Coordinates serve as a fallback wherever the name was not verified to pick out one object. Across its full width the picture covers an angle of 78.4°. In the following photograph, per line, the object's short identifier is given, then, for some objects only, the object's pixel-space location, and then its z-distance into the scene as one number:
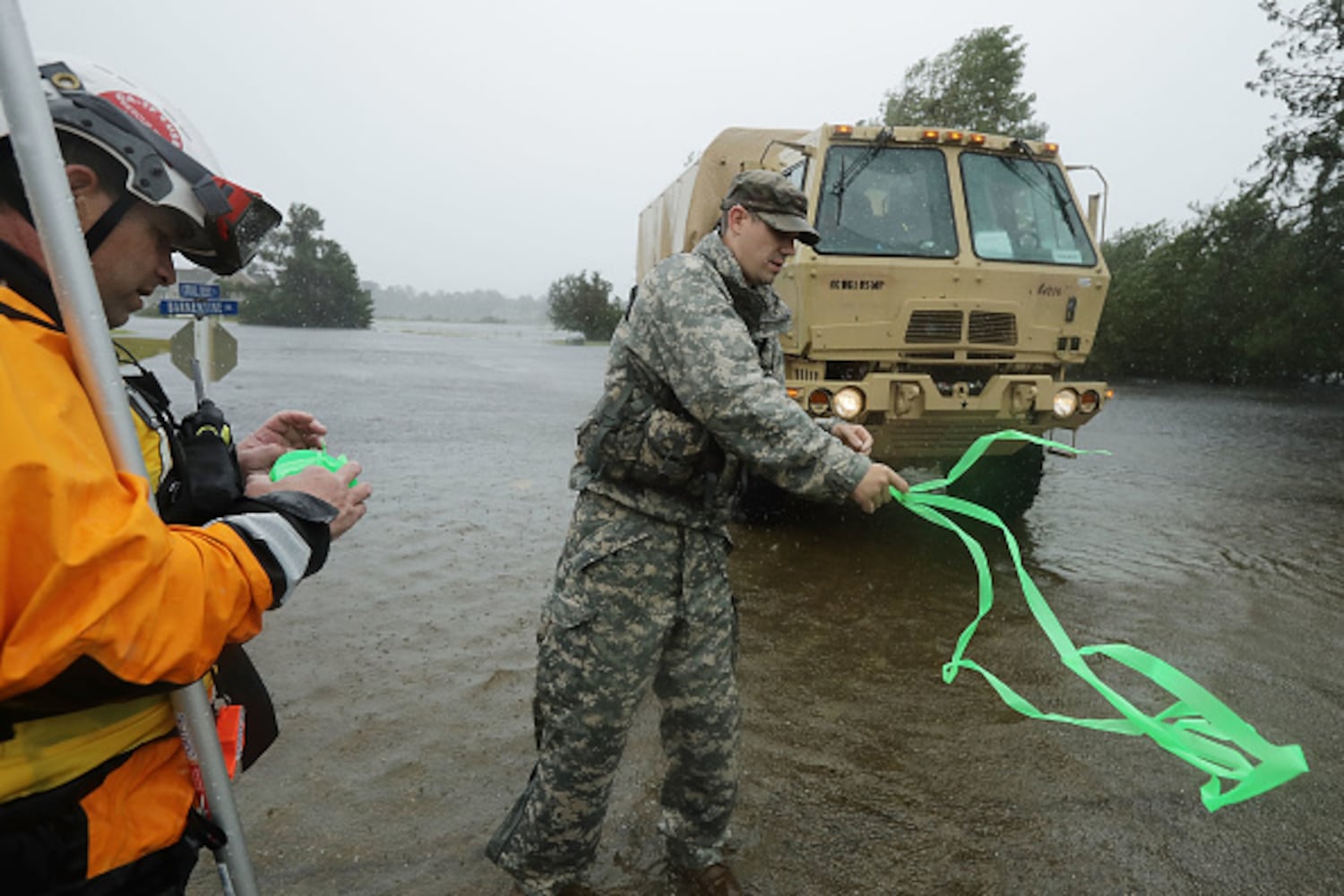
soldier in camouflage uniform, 2.21
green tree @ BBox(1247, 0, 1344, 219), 21.08
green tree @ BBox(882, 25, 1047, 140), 28.70
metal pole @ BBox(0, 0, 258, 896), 1.06
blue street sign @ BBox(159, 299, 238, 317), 6.38
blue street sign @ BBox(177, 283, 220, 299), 6.48
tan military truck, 5.52
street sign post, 6.46
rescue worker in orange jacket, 1.00
